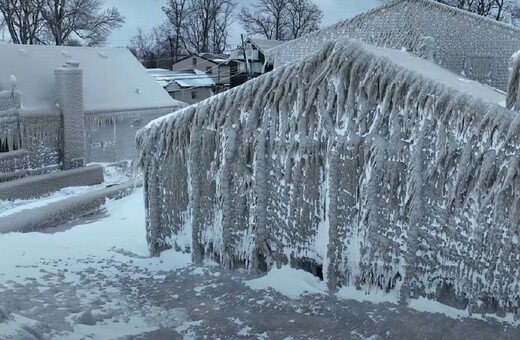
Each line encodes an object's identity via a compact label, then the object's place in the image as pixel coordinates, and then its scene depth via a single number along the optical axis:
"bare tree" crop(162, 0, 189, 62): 49.28
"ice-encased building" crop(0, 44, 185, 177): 14.35
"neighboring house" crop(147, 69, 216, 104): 32.22
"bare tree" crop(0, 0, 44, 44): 36.53
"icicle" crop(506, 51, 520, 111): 5.66
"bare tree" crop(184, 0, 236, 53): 49.78
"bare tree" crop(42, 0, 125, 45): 38.06
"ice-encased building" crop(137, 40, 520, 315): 5.77
